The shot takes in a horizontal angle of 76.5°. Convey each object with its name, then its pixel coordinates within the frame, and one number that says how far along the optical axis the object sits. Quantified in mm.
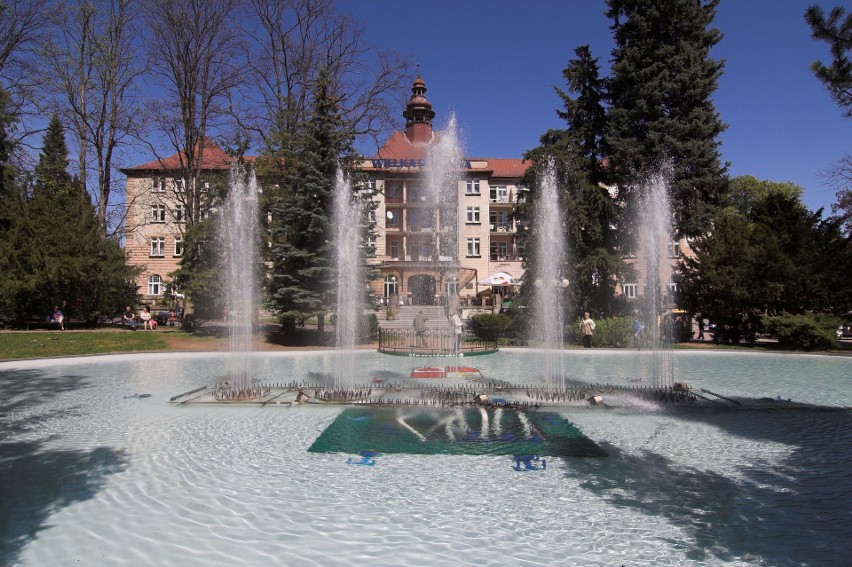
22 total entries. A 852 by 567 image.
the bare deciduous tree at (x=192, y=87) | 30391
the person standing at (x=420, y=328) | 21547
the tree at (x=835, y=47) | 7652
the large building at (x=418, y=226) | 45938
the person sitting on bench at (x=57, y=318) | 27500
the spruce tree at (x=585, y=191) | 26734
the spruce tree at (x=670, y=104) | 28641
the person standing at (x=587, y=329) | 22516
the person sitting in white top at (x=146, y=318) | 29469
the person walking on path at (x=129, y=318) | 29781
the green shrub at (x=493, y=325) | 25594
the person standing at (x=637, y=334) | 22477
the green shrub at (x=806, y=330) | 20641
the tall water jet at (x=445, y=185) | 34344
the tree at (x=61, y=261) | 26844
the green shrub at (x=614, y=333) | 22797
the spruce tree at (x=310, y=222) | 23578
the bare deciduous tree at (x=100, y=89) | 31625
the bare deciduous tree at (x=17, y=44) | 28312
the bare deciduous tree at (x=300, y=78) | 32188
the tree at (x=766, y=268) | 21719
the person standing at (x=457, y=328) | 20617
